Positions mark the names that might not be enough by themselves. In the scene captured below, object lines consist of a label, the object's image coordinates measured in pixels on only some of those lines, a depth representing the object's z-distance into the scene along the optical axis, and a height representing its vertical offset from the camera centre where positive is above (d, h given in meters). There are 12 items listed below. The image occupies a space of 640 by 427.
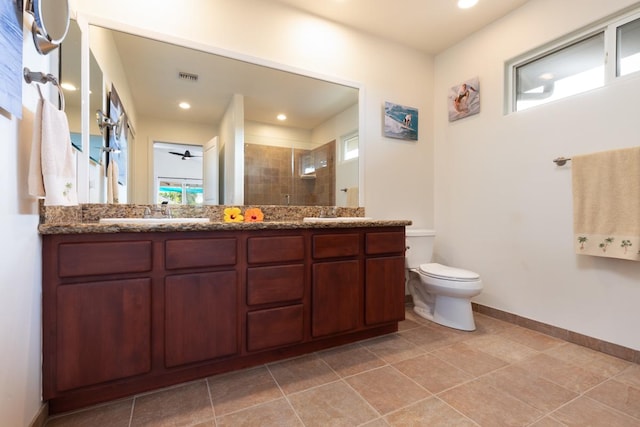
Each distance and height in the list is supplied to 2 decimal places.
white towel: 1.08 +0.20
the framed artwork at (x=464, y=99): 2.65 +1.08
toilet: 2.18 -0.58
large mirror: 1.91 +0.65
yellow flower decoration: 2.06 -0.02
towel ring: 1.07 +0.50
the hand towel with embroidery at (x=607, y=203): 1.70 +0.06
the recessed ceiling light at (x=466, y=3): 2.26 +1.65
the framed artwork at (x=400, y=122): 2.76 +0.89
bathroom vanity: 1.24 -0.45
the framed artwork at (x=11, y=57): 0.87 +0.48
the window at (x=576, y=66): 1.84 +1.07
